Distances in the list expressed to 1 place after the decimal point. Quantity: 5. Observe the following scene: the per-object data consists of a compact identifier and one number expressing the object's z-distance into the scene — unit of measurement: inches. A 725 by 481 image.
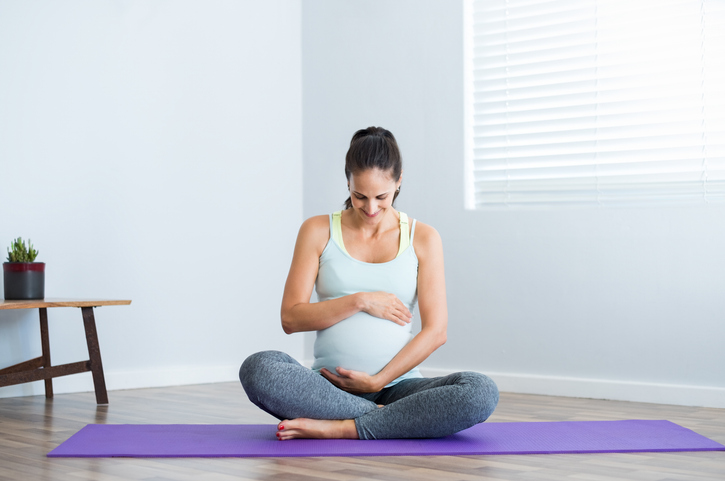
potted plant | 116.5
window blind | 124.6
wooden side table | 110.3
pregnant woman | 77.9
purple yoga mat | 76.0
